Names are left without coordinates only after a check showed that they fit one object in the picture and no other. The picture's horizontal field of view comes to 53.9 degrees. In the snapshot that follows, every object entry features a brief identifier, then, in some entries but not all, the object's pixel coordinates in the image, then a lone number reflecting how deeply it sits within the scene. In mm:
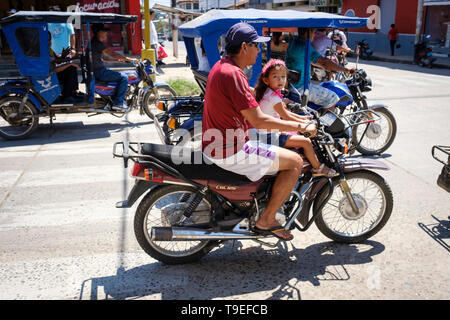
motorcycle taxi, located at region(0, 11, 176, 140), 7957
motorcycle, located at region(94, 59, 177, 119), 8900
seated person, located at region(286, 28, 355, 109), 6199
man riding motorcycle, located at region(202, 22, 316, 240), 3418
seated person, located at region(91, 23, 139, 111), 8656
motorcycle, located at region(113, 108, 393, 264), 3689
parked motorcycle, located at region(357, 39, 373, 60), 25734
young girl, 3885
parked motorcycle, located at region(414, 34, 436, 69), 20141
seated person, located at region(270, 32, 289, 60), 7273
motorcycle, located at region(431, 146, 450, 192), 4730
